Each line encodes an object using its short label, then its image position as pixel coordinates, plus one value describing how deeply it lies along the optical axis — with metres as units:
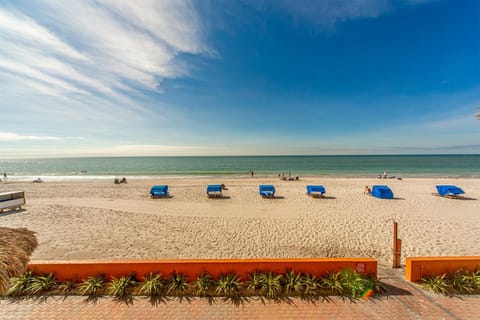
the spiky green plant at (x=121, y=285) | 4.19
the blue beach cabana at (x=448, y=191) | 13.94
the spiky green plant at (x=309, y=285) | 4.23
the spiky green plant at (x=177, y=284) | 4.30
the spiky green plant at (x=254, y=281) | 4.36
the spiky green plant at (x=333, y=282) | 4.29
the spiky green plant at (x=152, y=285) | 4.23
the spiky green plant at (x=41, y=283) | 4.25
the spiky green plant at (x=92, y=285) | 4.25
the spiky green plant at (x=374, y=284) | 4.30
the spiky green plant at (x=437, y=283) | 4.29
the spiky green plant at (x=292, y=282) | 4.28
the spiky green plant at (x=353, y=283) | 4.21
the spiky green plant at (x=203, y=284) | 4.25
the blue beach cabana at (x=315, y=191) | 14.56
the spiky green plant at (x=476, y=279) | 4.34
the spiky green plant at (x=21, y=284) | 4.23
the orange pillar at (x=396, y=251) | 5.17
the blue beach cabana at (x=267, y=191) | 14.77
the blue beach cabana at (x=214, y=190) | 14.93
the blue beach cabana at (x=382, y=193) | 14.20
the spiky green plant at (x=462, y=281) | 4.31
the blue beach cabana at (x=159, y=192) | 15.03
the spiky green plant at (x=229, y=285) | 4.22
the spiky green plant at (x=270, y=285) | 4.19
